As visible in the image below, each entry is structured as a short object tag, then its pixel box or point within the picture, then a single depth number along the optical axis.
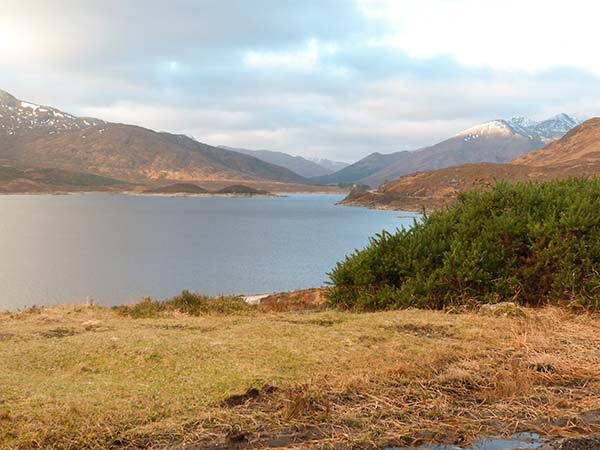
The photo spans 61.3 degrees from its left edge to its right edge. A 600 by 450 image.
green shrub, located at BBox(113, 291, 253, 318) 13.45
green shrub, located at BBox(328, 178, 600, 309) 10.41
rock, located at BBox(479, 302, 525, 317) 9.30
